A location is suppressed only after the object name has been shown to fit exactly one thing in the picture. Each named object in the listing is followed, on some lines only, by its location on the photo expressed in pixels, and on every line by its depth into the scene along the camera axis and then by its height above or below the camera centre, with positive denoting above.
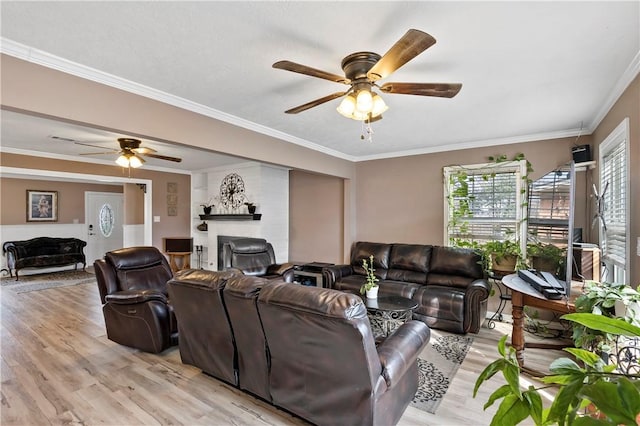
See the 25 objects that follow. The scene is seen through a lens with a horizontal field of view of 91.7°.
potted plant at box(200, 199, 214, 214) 6.98 +0.14
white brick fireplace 6.10 +0.10
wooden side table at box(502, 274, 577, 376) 2.35 -0.71
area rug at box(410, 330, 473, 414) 2.39 -1.43
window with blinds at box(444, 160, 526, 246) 4.27 +0.17
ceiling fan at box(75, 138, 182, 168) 4.32 +0.88
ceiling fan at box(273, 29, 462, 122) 1.89 +0.87
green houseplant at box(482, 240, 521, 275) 4.05 -0.57
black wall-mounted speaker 3.69 +0.73
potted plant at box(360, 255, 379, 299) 3.46 -0.86
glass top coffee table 3.12 -0.97
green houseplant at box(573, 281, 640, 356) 1.83 -0.57
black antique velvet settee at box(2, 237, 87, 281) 6.89 -0.98
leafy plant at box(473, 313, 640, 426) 0.48 -0.30
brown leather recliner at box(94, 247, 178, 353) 3.04 -0.91
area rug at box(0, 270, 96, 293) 6.05 -1.49
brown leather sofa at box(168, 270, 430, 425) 1.70 -0.86
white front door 8.73 -0.31
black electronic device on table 2.39 -0.57
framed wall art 7.71 +0.14
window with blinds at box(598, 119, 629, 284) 2.50 +0.12
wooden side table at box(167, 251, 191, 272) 7.16 -1.13
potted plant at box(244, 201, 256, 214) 6.05 +0.09
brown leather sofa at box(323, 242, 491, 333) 3.67 -0.93
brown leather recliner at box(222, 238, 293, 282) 4.84 -0.78
